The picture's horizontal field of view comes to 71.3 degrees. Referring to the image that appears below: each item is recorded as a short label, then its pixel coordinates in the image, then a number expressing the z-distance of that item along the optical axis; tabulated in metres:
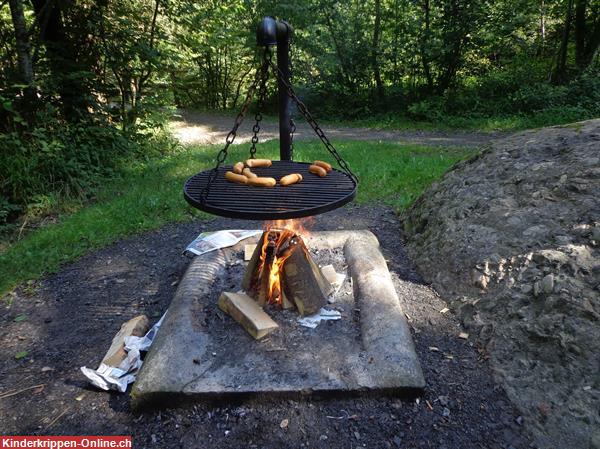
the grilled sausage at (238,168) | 2.73
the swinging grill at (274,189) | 2.11
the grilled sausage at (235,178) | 2.55
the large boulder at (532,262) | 2.08
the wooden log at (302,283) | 2.71
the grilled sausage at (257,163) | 2.91
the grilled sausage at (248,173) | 2.58
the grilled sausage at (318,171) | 2.76
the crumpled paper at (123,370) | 2.33
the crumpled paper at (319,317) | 2.62
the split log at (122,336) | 2.50
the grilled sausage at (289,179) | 2.52
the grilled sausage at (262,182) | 2.47
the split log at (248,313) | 2.48
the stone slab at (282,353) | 2.14
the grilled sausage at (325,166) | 2.88
